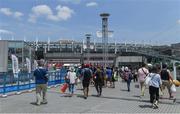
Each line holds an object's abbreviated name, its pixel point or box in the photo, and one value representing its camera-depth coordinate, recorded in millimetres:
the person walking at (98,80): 8099
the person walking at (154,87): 6102
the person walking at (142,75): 7705
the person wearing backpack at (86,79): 7537
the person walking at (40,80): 6190
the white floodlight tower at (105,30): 12914
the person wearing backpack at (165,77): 7068
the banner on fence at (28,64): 10862
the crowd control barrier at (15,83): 7858
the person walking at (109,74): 11212
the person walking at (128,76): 9805
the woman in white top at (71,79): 7851
